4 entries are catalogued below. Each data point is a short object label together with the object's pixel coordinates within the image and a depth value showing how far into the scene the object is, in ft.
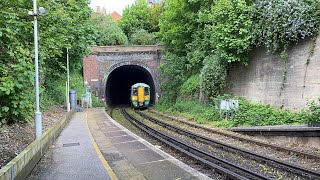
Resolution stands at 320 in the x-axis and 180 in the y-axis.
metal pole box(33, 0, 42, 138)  30.41
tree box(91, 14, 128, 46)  142.41
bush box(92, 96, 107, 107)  111.38
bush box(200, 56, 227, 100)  64.71
